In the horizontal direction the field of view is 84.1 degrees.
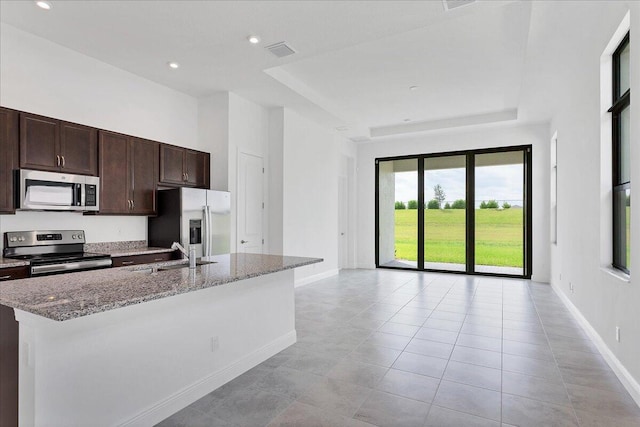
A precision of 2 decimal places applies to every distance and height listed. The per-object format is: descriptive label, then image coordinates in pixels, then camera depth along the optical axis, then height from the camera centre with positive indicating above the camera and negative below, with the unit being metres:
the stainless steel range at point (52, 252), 3.16 -0.37
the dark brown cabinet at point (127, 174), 3.93 +0.47
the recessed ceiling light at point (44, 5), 2.98 +1.79
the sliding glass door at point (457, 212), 7.23 +0.06
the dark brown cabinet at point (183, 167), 4.61 +0.65
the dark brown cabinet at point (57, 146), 3.25 +0.68
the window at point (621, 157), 3.00 +0.52
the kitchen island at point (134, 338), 1.62 -0.73
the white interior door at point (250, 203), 5.36 +0.17
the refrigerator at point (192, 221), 4.35 -0.08
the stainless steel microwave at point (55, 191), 3.20 +0.22
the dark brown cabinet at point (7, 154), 3.07 +0.53
